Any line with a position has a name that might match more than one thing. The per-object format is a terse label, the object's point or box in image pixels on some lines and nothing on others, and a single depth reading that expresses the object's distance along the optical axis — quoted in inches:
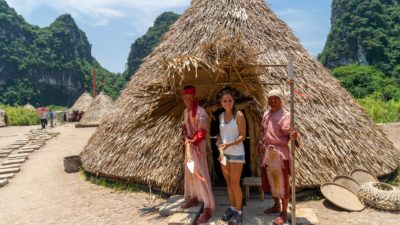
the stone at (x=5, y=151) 414.8
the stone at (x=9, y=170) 301.4
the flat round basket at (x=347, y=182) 183.0
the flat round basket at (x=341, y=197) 170.7
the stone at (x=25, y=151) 417.0
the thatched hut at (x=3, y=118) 914.1
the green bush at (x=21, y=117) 1028.0
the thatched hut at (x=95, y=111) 814.5
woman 143.4
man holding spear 140.9
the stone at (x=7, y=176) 281.5
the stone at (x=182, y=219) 147.5
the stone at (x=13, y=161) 344.4
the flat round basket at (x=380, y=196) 167.0
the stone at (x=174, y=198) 179.1
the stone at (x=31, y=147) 454.6
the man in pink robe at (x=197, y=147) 151.9
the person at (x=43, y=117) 769.6
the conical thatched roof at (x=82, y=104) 1069.8
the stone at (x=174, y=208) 158.7
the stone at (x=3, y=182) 262.3
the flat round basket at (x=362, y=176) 191.9
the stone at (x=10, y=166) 321.4
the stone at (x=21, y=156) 379.2
